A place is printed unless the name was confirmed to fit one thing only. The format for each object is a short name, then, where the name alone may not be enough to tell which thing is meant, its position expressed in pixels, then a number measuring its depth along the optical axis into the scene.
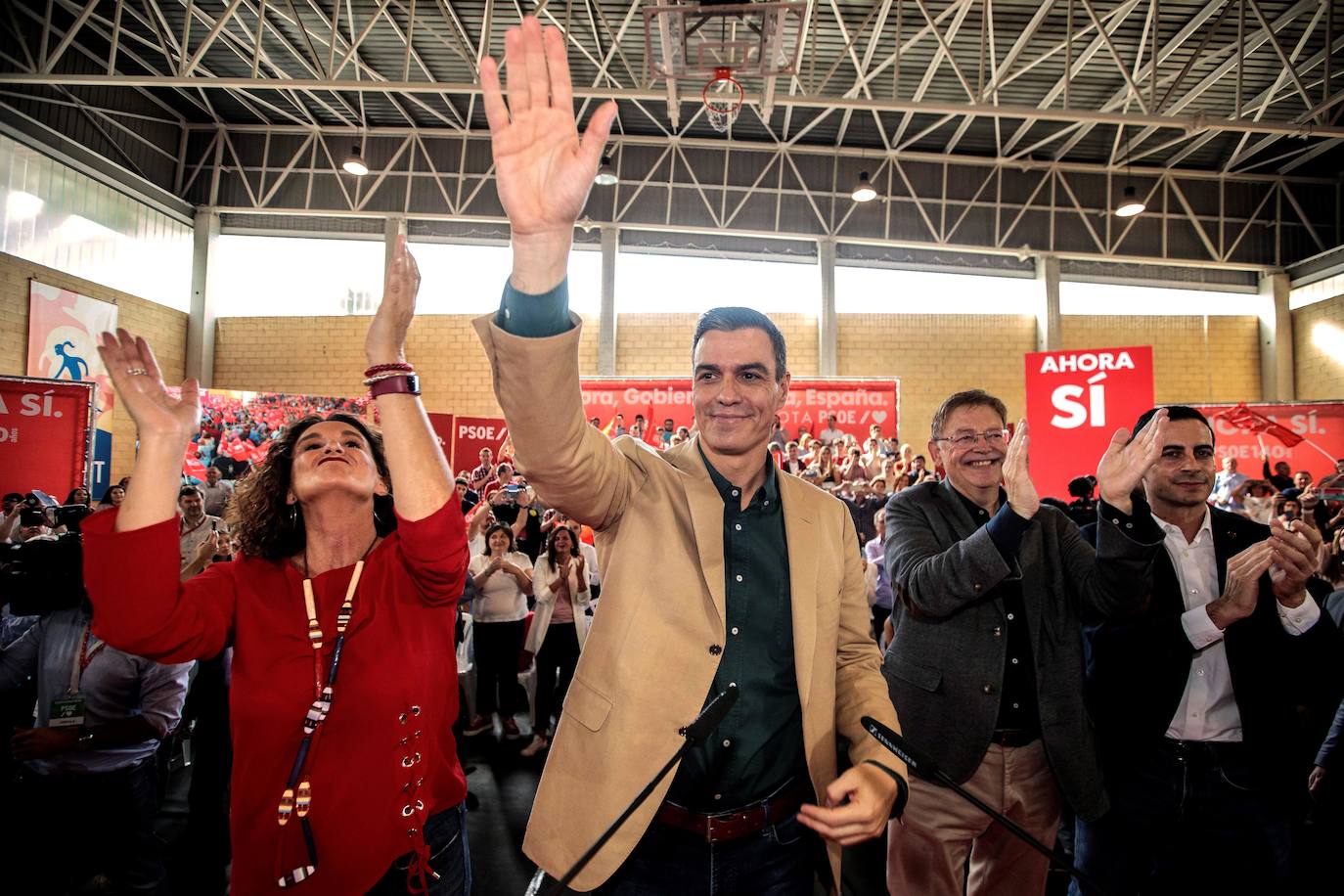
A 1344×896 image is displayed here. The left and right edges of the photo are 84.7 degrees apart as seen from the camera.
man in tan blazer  1.12
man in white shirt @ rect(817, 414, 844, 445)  11.33
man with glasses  1.96
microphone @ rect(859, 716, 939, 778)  1.28
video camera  2.46
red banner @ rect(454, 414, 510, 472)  11.82
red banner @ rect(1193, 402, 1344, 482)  10.79
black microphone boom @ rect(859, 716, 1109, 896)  1.20
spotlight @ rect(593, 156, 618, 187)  11.99
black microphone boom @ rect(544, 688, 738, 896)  1.21
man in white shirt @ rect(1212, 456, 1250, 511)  8.41
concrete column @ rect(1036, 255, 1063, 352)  14.08
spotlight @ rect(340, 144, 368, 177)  11.90
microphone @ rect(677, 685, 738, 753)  1.21
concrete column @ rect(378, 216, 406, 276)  13.99
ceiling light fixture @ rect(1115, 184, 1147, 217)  11.70
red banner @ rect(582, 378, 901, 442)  11.18
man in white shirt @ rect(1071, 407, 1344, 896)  2.01
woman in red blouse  1.35
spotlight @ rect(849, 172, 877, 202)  12.38
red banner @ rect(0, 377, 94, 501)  7.98
